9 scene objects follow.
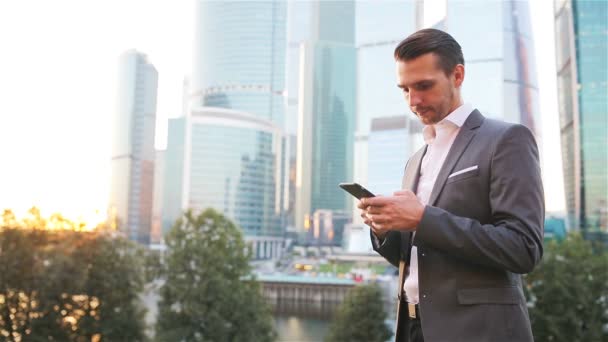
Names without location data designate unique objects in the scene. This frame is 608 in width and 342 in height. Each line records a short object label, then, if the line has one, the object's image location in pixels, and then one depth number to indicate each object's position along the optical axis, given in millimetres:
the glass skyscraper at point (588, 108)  39500
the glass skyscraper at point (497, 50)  36938
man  923
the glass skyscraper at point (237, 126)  64250
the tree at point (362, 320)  12234
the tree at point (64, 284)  11750
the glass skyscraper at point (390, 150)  52438
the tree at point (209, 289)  12109
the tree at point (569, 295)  11711
